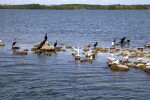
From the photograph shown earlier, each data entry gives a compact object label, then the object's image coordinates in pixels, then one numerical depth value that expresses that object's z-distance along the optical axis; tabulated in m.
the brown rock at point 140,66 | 28.62
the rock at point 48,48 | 38.04
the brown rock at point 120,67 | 27.83
